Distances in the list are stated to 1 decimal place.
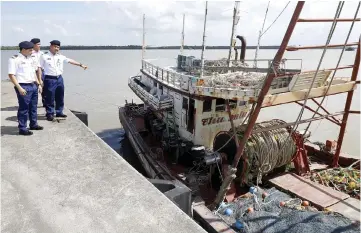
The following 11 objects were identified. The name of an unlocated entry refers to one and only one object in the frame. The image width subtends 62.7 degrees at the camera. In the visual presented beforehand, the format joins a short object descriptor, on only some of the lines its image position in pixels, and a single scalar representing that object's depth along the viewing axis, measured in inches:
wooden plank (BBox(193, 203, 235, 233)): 228.2
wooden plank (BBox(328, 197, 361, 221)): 239.6
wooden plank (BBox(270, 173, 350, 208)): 258.2
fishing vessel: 257.9
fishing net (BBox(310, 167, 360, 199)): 284.7
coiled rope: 287.1
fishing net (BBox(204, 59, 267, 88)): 319.6
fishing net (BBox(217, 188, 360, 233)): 210.3
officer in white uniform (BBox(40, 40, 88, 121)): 238.2
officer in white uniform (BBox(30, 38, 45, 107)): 258.1
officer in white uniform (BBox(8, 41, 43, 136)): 205.1
